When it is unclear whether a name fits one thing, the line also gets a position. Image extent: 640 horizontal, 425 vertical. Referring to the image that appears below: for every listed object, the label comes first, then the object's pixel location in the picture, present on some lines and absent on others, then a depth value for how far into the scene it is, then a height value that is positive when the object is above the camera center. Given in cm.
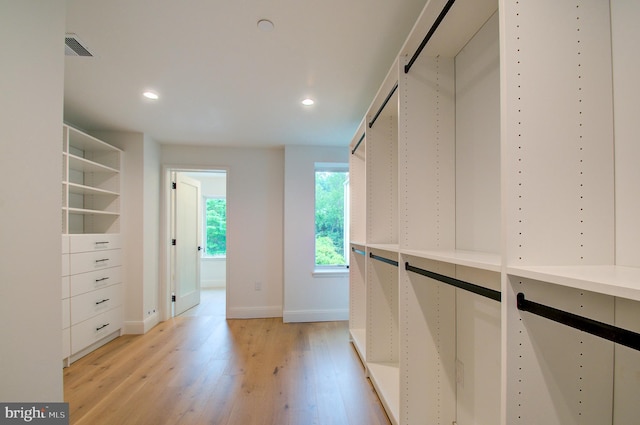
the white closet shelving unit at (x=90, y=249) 238 -33
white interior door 380 -43
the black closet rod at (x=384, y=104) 168 +80
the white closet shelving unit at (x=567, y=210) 67 +2
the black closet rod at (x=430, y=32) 107 +84
